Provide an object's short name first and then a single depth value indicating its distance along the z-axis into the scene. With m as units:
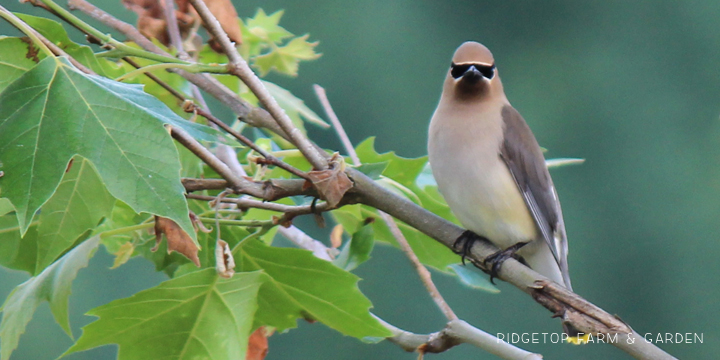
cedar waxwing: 4.97
